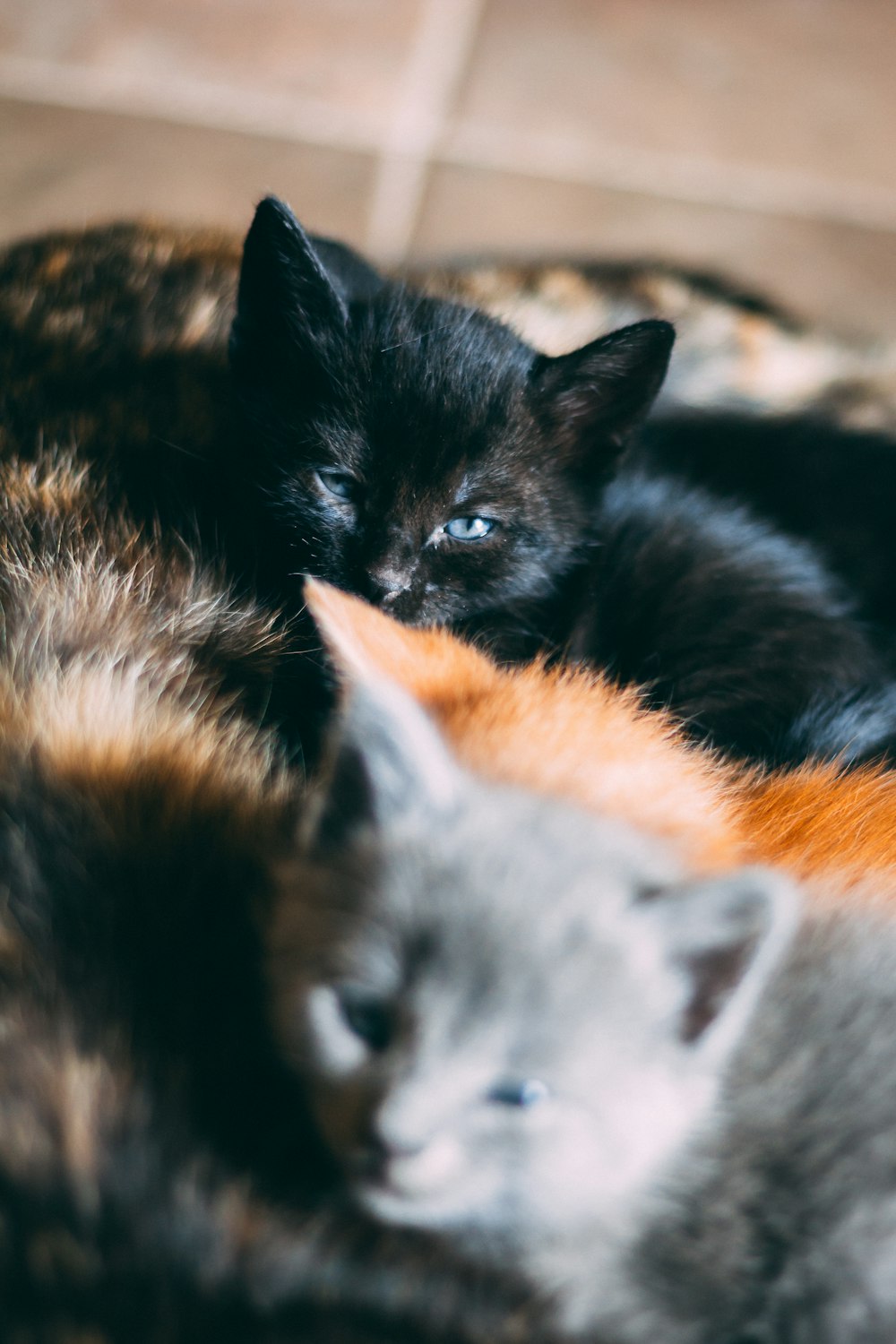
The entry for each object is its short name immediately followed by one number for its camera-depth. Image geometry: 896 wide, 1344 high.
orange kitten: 0.47
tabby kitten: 0.43
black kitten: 0.55
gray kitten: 0.46
